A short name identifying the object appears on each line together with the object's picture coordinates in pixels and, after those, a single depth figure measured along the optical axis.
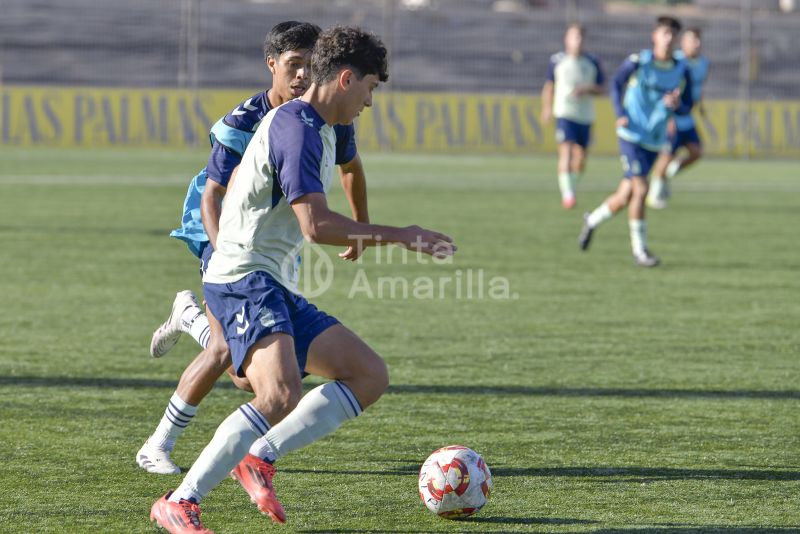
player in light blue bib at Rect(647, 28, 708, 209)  34.66
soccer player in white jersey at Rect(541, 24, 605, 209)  34.16
